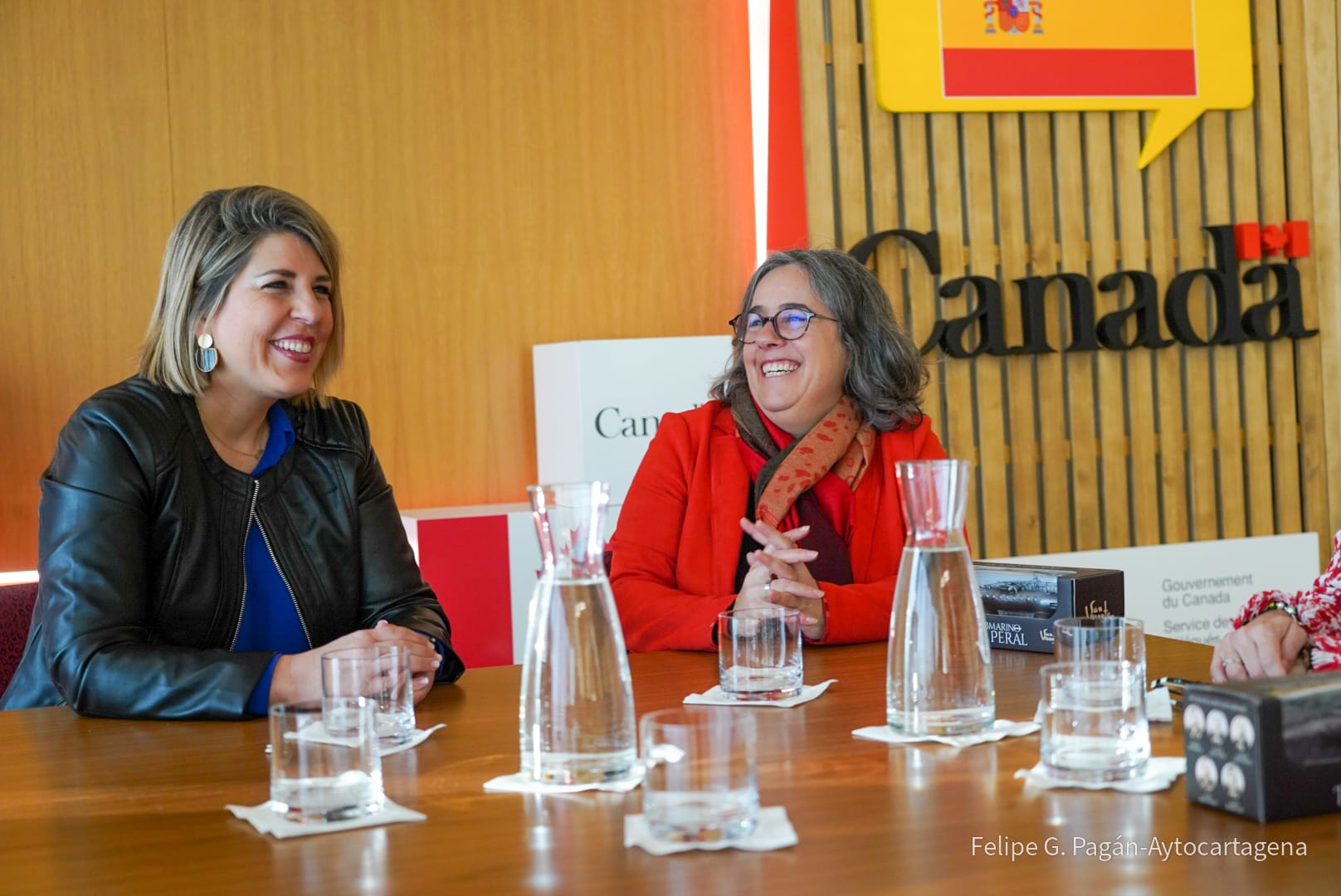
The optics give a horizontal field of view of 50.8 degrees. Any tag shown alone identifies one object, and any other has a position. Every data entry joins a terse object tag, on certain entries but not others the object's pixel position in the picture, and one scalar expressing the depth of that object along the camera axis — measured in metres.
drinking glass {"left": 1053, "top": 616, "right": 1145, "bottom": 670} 1.47
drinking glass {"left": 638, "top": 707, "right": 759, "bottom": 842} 1.18
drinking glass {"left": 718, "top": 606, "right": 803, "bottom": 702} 1.81
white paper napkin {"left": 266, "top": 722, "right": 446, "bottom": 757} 1.29
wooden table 1.12
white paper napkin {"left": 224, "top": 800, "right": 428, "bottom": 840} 1.27
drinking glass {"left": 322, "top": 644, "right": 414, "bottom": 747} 1.32
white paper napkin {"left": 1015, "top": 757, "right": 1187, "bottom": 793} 1.32
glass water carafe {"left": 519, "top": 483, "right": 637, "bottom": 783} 1.36
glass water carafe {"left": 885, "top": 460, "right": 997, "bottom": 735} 1.51
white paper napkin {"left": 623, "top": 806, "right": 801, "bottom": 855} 1.18
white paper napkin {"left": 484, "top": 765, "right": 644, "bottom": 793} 1.39
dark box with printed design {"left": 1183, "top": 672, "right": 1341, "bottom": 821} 1.19
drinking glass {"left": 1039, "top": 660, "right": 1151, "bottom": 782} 1.34
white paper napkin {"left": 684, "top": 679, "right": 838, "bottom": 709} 1.78
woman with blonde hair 2.07
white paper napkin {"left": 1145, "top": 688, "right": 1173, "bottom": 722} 1.59
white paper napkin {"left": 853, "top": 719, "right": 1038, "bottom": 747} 1.54
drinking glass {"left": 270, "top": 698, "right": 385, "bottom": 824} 1.29
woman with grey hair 2.41
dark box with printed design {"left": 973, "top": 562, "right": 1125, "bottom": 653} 2.13
